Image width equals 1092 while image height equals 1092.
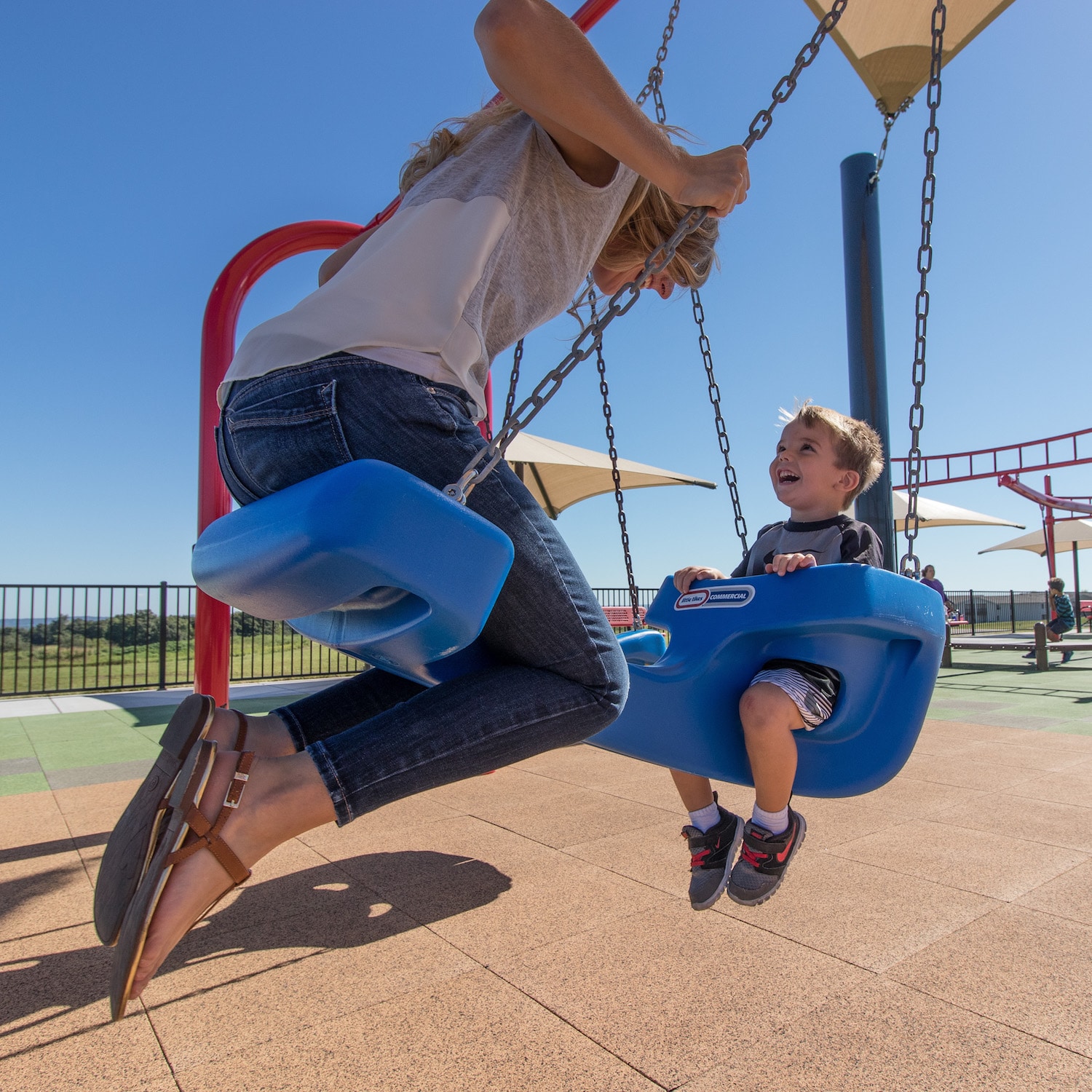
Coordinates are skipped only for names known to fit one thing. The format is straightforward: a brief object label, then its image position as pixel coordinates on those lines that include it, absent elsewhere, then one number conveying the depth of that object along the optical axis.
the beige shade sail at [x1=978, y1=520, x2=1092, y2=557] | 20.71
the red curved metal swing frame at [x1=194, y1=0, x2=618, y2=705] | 3.55
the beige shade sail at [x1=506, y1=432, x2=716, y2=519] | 9.23
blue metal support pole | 3.54
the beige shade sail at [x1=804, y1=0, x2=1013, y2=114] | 3.76
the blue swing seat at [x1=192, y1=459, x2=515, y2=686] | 0.95
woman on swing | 1.00
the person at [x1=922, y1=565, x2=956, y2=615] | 10.50
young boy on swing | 1.57
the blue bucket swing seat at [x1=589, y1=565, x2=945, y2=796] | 1.55
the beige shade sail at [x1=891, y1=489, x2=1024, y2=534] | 15.26
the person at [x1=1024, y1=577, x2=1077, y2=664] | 12.98
